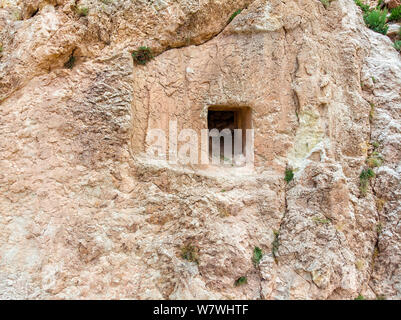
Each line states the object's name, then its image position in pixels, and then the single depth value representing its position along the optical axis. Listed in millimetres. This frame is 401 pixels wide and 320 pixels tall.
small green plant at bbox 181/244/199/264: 4012
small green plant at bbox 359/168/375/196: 4570
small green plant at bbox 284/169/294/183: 4532
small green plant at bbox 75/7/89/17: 4246
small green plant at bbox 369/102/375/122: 5012
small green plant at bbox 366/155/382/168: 4719
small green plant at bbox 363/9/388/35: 6020
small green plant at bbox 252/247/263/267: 4078
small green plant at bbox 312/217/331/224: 4205
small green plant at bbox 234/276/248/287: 3934
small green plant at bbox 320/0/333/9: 5277
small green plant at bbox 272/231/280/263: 4142
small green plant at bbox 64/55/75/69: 4246
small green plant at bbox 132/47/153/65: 4438
